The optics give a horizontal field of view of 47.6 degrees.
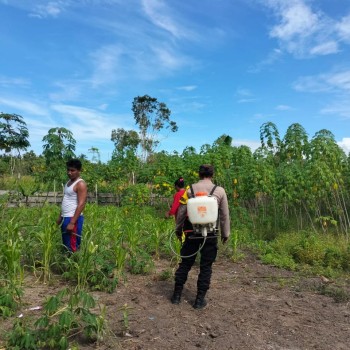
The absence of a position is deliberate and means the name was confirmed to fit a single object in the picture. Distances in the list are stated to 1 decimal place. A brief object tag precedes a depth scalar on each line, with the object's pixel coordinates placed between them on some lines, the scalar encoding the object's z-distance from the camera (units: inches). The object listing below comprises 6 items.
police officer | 167.6
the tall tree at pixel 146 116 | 1261.1
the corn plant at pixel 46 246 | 180.9
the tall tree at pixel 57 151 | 419.2
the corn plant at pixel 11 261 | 156.8
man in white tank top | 191.2
